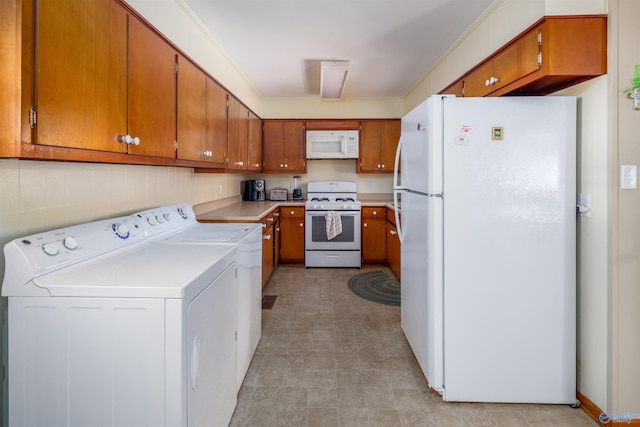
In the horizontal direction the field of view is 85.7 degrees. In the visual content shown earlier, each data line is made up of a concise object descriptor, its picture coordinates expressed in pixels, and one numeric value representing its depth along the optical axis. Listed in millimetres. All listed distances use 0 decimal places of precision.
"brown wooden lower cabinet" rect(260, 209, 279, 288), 3760
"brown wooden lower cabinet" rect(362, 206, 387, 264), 4855
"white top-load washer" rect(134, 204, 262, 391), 1939
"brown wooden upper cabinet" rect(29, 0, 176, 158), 1084
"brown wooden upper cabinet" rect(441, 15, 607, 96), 1742
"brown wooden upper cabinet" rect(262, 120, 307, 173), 5168
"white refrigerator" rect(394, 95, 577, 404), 1882
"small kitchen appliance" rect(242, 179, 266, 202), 4980
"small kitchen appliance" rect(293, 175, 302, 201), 5305
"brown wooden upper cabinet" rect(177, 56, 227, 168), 2129
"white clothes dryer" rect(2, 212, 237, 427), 1116
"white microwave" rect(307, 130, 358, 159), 5129
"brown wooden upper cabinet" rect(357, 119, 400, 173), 5160
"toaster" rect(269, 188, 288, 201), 5200
